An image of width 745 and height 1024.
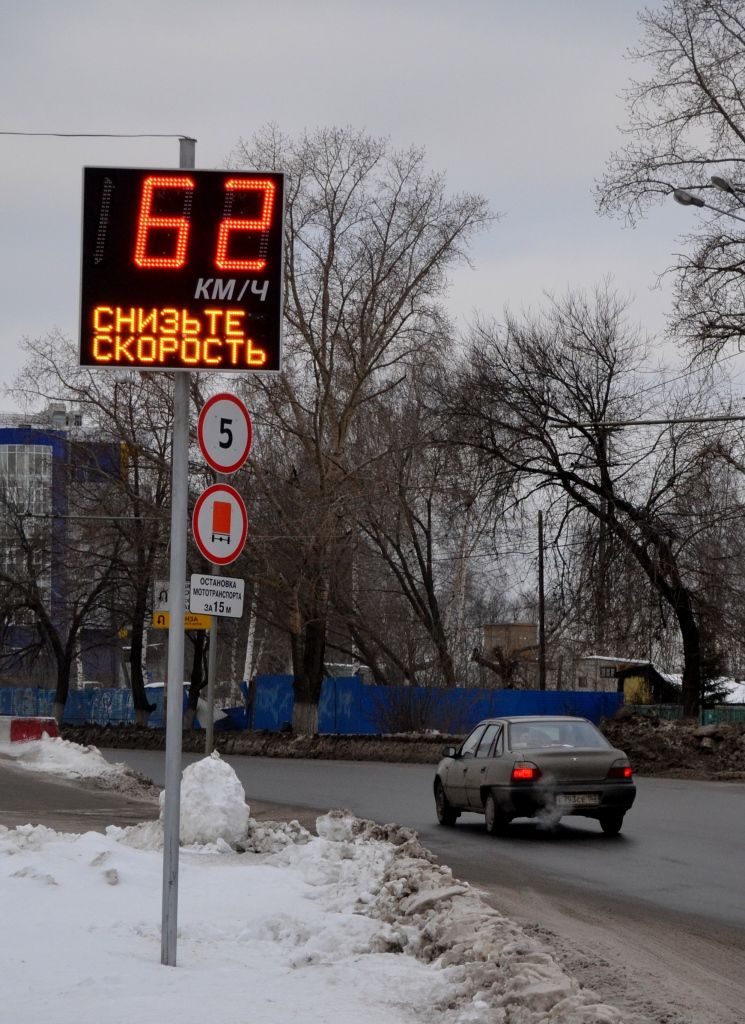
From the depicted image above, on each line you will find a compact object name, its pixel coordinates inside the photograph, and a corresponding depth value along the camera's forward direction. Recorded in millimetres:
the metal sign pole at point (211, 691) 33522
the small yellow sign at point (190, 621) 30297
